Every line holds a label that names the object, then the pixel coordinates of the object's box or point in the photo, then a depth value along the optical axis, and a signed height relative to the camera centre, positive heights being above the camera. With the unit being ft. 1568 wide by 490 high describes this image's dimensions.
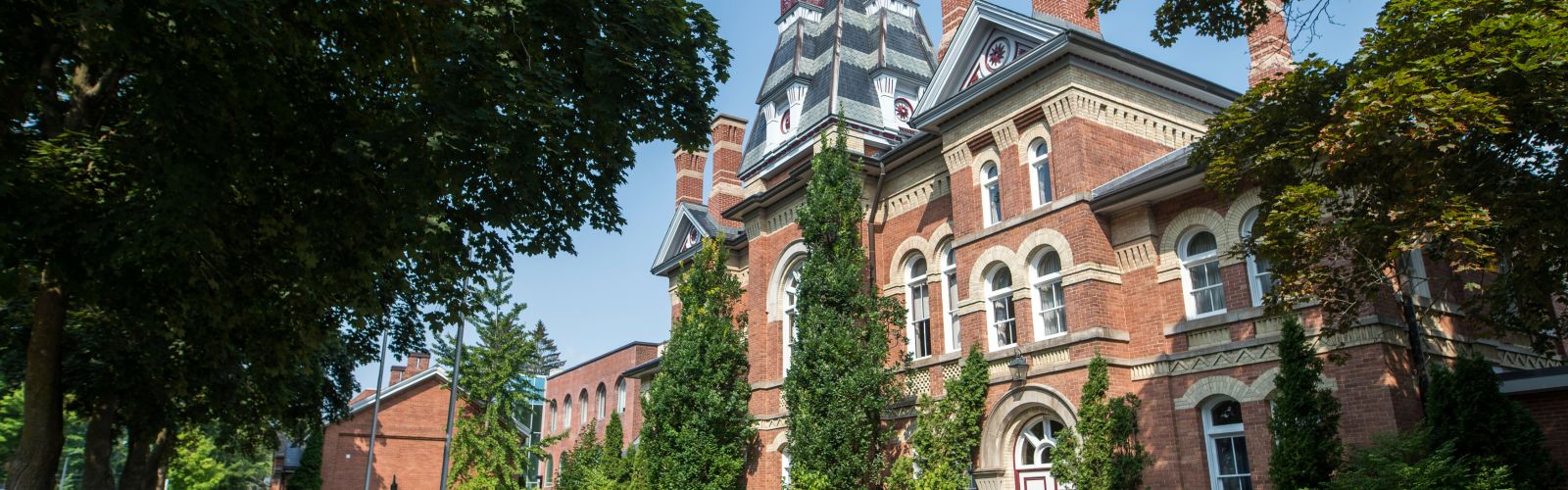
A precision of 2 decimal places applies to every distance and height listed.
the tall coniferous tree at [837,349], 61.00 +10.02
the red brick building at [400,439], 146.10 +11.98
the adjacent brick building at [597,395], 126.31 +16.40
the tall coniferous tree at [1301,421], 41.60 +3.43
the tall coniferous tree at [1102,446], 49.26 +3.08
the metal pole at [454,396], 87.32 +10.89
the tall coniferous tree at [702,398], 73.00 +8.57
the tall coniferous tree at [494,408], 114.11 +12.77
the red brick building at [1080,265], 48.26 +13.51
